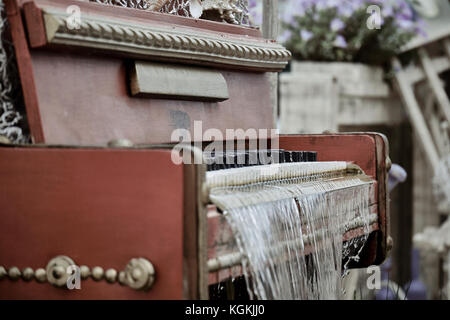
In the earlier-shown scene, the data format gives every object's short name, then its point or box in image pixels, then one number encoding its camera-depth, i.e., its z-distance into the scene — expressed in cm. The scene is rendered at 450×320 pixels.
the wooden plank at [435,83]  484
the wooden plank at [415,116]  481
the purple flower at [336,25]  466
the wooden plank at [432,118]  517
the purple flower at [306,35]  463
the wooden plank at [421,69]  503
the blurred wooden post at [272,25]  271
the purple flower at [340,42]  463
